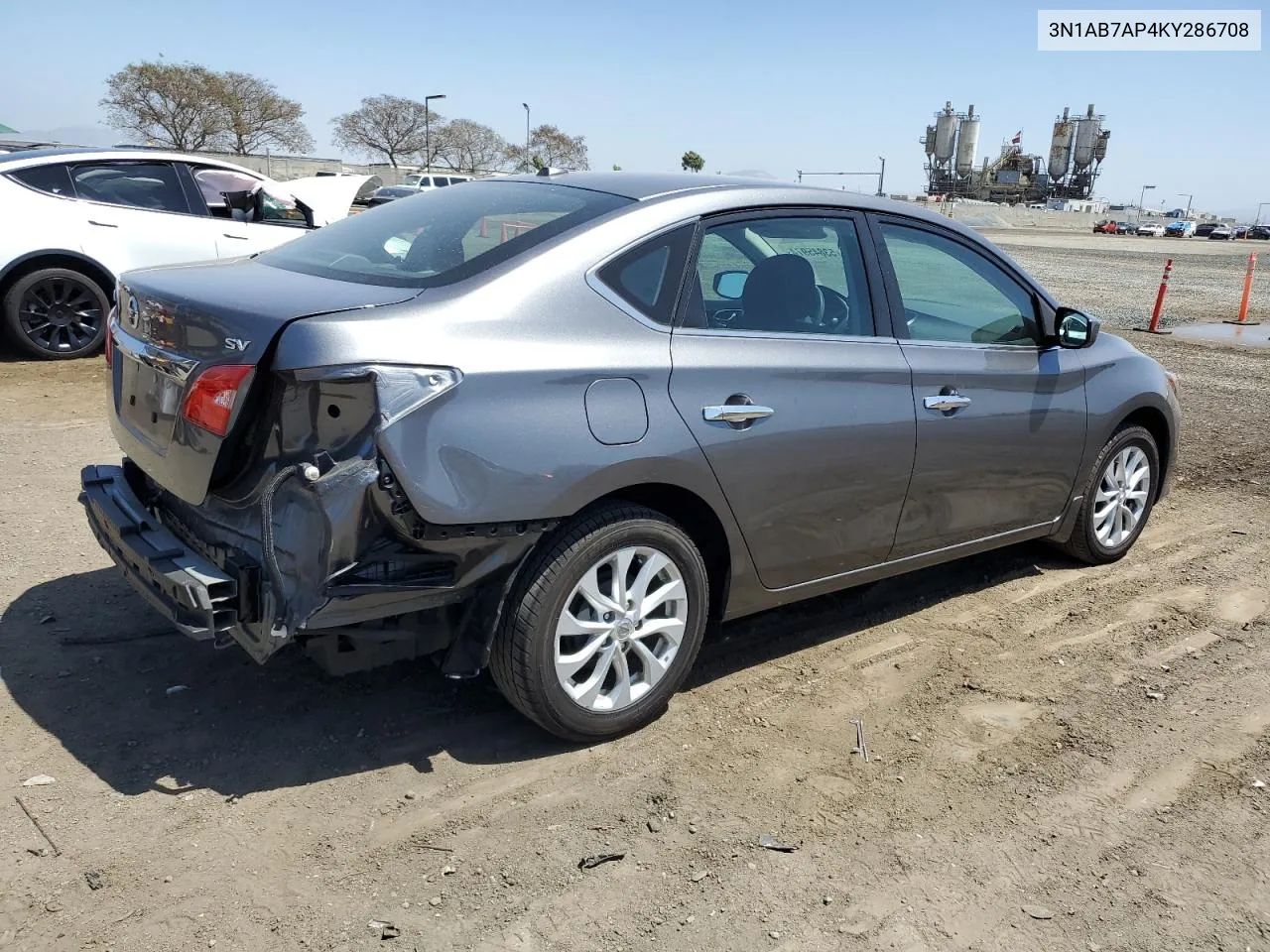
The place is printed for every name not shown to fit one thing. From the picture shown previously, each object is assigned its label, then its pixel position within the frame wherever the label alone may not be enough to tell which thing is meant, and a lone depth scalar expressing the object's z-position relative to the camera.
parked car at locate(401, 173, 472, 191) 42.03
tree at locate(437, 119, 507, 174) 79.50
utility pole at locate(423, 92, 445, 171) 75.62
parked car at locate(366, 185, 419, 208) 32.31
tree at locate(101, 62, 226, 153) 57.00
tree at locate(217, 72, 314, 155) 60.44
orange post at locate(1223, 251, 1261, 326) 15.92
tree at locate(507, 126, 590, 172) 83.62
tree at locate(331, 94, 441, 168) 76.38
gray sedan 2.70
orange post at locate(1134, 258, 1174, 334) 14.46
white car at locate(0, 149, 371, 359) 8.02
